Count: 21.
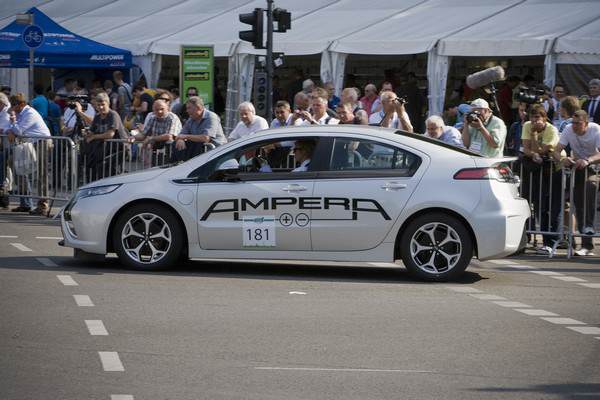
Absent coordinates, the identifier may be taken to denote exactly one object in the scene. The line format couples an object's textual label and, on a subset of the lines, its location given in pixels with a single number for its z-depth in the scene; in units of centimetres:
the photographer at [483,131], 1530
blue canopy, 3011
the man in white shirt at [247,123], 1717
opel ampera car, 1252
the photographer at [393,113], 1588
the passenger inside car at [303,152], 1291
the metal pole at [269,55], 2239
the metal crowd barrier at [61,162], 1850
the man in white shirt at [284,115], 1744
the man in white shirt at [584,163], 1563
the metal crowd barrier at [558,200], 1566
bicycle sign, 2562
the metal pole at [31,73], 2600
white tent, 2412
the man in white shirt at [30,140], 1962
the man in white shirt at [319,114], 1673
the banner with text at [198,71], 2617
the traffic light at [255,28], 2233
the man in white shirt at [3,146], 2016
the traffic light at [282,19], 2259
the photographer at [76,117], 2088
